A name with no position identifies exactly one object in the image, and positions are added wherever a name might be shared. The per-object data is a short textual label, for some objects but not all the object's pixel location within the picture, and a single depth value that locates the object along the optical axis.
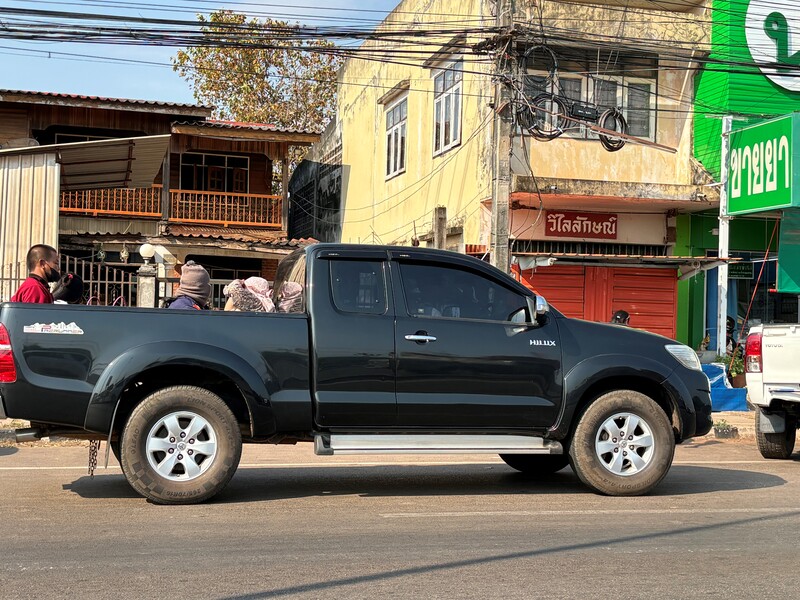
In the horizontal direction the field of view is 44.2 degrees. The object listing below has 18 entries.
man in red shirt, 8.91
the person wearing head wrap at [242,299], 7.82
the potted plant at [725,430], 13.75
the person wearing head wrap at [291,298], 7.60
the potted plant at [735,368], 16.84
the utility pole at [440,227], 15.30
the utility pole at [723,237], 17.81
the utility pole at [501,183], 14.03
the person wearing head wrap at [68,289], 10.32
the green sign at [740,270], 19.67
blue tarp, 15.45
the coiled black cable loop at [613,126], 17.62
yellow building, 18.25
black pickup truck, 6.85
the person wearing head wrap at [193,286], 8.70
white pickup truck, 10.09
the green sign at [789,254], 17.45
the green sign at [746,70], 18.73
